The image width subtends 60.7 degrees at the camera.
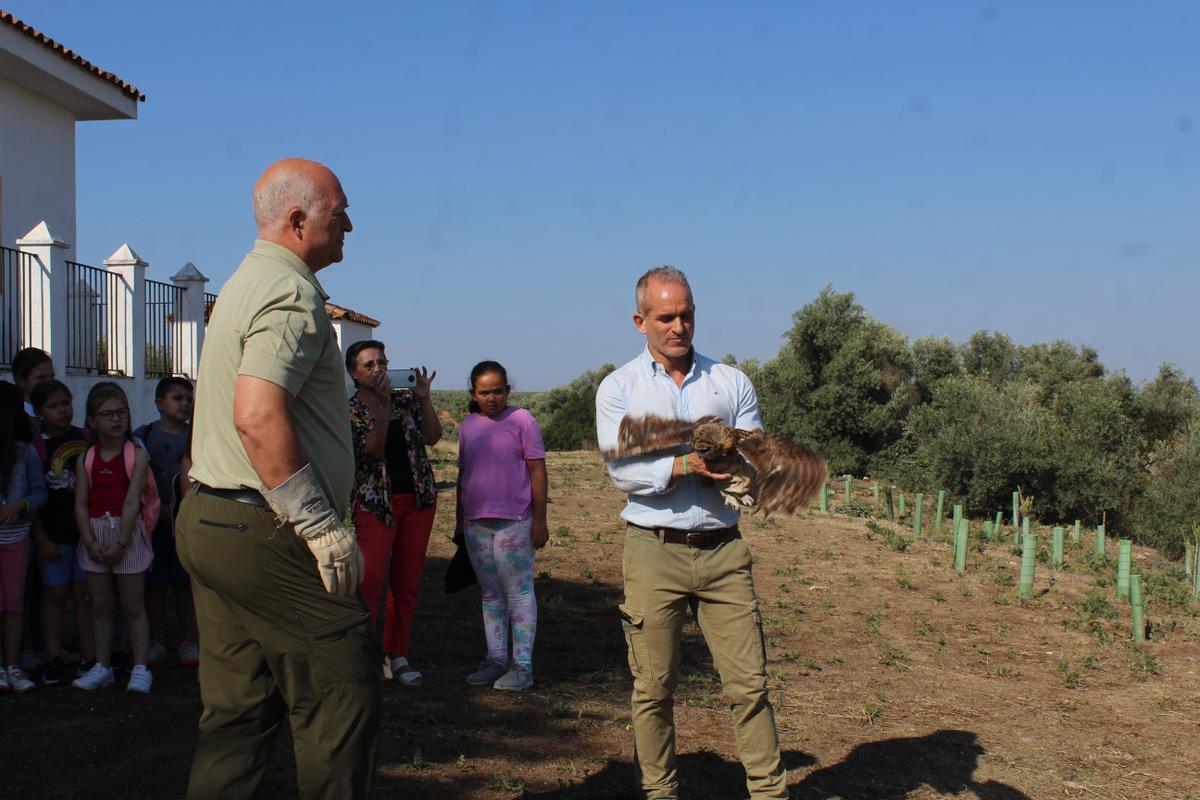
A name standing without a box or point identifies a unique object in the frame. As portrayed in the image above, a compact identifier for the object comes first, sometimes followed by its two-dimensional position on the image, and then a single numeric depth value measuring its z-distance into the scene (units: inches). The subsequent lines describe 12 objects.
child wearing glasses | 211.5
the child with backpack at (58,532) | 216.8
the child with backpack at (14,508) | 207.3
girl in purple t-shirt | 222.2
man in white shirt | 145.9
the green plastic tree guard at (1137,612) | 361.4
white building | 516.1
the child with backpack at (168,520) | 227.5
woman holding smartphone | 206.7
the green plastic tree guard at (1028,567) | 428.5
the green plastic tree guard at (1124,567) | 427.8
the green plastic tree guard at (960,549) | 496.2
